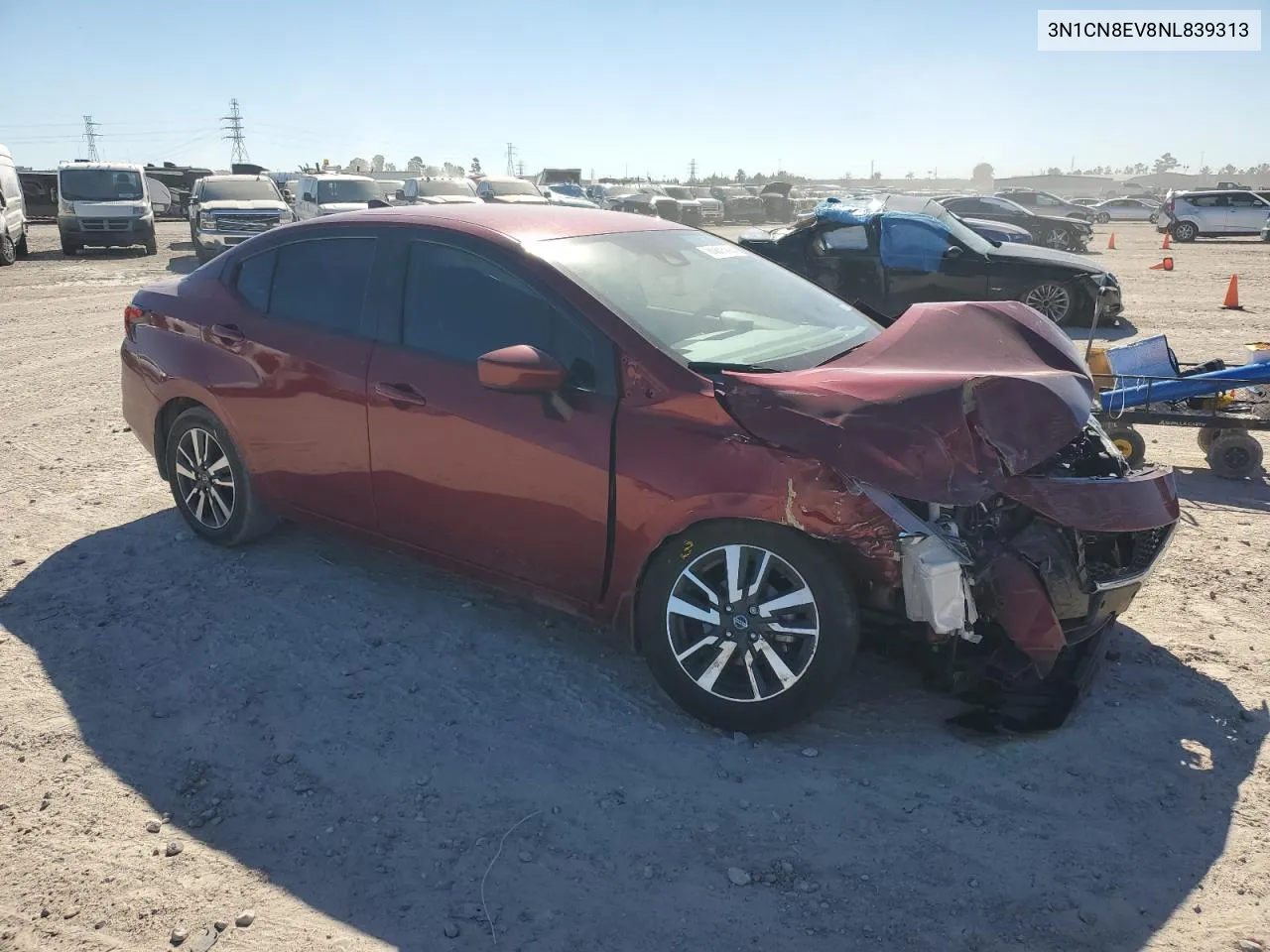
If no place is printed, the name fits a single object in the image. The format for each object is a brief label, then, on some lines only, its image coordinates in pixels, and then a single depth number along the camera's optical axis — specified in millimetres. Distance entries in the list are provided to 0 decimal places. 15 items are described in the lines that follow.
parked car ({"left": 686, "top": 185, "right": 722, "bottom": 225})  41750
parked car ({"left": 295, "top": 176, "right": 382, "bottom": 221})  23156
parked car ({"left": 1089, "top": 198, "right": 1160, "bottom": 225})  48844
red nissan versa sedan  3273
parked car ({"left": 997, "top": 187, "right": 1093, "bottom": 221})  37175
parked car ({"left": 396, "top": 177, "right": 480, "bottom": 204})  24375
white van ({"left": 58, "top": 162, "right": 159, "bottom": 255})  21578
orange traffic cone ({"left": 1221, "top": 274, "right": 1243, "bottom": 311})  14383
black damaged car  11312
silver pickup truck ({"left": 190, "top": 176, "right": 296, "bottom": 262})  20062
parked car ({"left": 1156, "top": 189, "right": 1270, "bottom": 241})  30328
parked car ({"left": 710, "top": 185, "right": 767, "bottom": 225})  44125
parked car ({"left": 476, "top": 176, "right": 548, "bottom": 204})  23875
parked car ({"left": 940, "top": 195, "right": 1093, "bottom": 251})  27156
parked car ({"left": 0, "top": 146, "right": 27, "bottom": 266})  19500
